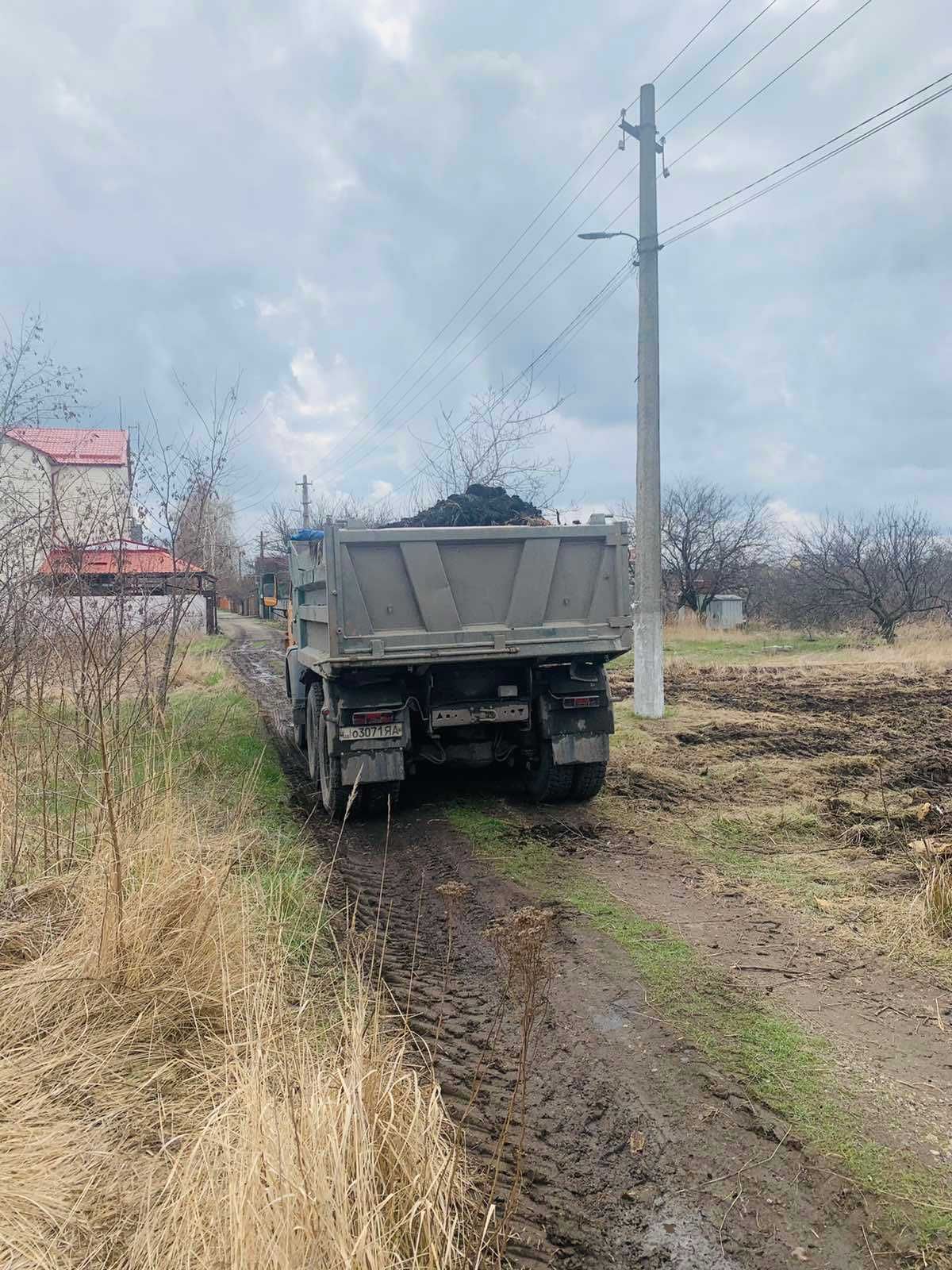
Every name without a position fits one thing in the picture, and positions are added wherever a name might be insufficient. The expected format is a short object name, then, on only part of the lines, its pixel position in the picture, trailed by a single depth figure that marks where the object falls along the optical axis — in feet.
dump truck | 21.08
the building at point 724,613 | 97.76
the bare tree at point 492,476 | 54.70
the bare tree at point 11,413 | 21.59
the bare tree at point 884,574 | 79.46
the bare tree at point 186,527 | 23.93
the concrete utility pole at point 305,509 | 141.69
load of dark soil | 25.99
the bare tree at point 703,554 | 105.40
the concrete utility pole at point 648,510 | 35.65
